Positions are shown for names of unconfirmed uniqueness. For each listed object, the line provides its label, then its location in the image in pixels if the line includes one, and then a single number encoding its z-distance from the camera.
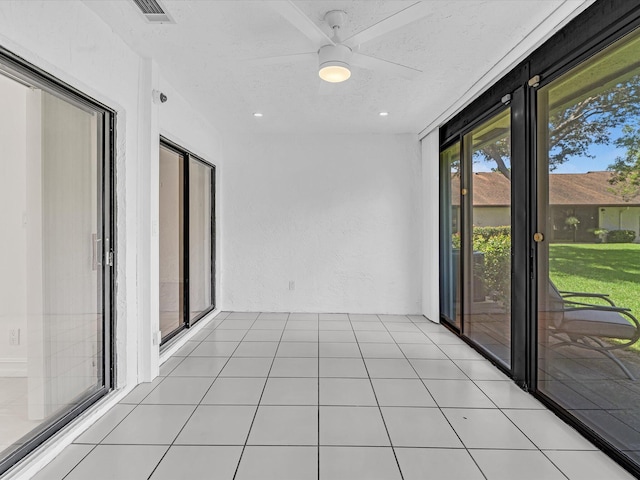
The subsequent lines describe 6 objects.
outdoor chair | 1.91
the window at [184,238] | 3.57
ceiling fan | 1.93
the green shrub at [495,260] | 3.08
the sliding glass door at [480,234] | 3.12
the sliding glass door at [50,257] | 1.75
